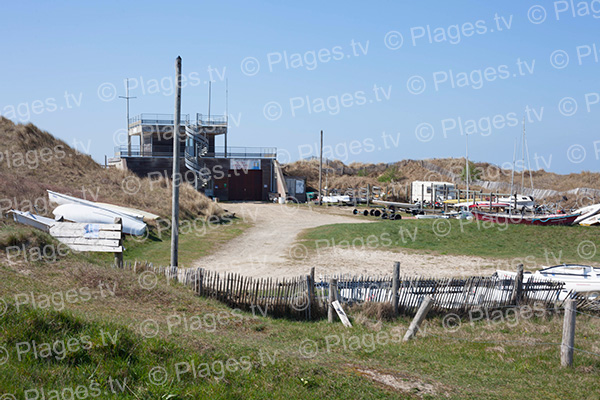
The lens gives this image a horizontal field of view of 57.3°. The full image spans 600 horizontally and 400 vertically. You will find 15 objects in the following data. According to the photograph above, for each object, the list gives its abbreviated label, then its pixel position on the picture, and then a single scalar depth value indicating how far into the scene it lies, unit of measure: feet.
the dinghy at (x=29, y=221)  52.85
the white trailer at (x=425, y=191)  200.85
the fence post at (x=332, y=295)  42.34
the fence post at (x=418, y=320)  36.24
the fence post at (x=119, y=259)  46.91
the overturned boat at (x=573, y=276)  50.11
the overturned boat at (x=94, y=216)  77.41
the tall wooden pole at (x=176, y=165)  50.14
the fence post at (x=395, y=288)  43.27
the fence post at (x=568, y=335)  31.22
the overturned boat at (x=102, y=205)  85.71
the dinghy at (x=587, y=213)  126.93
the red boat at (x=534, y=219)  115.55
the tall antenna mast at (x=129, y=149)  175.05
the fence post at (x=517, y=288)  47.01
